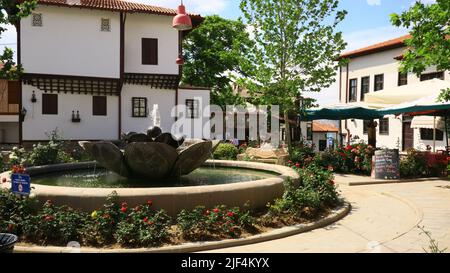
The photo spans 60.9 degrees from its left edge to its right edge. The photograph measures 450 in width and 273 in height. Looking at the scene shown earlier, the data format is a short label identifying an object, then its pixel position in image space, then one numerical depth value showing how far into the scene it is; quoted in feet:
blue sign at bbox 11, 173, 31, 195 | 18.49
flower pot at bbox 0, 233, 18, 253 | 13.12
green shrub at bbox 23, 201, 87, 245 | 18.11
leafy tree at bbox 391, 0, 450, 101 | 24.80
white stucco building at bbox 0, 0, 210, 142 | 68.33
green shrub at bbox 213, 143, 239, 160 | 54.19
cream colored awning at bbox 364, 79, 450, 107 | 44.93
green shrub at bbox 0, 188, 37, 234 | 18.67
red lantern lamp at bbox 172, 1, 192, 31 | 28.40
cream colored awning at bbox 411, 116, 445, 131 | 70.47
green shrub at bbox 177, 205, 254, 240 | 19.17
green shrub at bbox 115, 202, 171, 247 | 17.93
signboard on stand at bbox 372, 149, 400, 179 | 40.63
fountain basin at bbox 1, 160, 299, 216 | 19.90
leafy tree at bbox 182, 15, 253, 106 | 103.76
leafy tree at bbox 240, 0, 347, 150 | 48.16
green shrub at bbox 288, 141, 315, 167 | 45.06
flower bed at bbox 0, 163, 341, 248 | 18.13
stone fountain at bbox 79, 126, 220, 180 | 25.66
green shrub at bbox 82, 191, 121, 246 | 18.19
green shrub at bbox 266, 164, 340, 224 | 22.95
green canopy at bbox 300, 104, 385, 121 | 48.70
